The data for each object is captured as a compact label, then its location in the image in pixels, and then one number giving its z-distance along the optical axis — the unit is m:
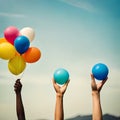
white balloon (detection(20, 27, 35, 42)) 2.96
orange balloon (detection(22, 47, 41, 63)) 2.90
